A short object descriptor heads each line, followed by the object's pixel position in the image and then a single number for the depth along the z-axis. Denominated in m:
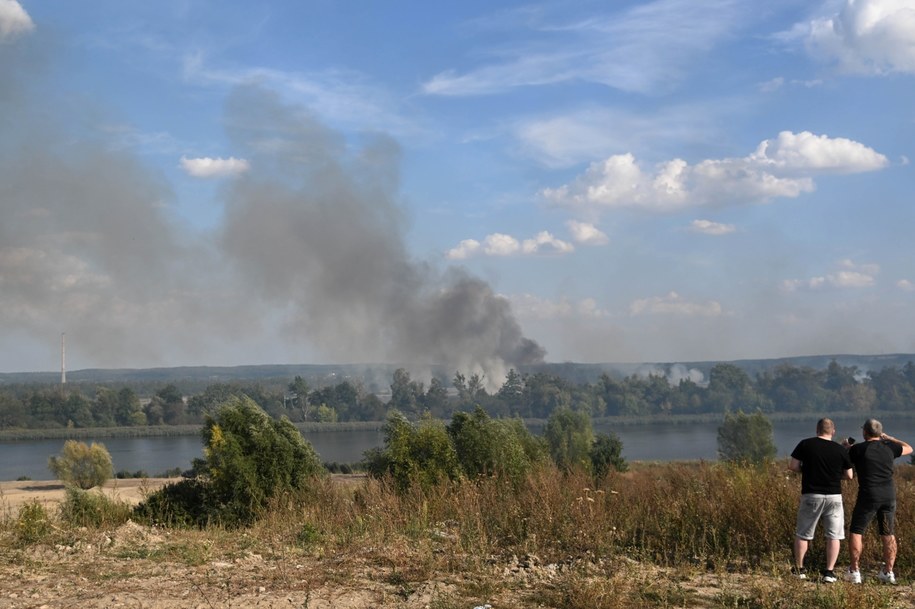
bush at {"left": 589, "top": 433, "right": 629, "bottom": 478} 43.20
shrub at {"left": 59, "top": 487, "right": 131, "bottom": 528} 9.78
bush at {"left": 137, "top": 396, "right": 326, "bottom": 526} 13.43
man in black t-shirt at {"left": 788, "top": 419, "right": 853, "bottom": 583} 6.50
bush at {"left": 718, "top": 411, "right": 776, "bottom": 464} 66.19
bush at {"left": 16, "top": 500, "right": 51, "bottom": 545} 7.87
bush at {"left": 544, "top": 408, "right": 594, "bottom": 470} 60.36
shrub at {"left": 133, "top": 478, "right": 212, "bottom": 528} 11.82
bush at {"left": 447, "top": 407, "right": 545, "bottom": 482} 18.45
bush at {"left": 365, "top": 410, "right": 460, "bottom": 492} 16.39
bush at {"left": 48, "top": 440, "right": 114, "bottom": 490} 49.81
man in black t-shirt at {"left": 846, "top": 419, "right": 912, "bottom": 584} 6.43
